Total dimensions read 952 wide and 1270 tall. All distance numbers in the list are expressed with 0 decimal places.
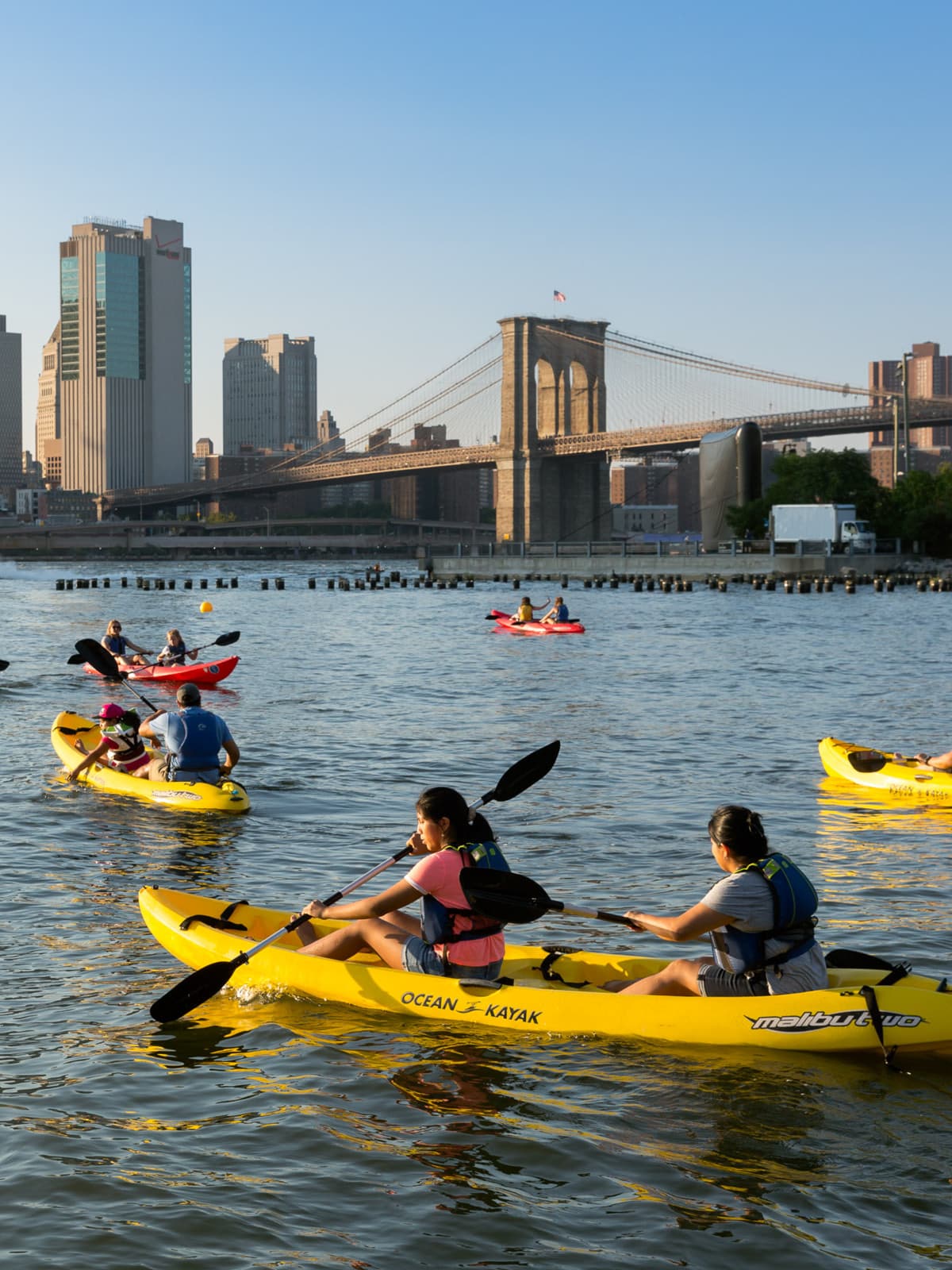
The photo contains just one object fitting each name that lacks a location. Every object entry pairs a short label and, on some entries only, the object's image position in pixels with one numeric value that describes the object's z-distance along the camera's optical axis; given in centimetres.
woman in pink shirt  728
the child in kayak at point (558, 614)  4041
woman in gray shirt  690
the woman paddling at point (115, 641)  2528
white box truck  7350
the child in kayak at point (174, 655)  2680
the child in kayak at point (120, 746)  1457
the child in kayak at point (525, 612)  4116
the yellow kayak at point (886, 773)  1409
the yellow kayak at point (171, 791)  1348
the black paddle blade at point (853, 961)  765
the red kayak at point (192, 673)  2656
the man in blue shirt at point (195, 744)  1353
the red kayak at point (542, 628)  4000
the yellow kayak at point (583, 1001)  716
